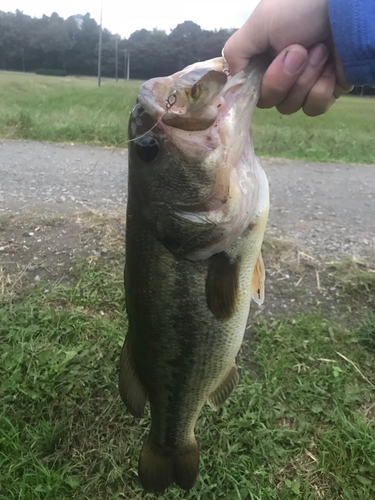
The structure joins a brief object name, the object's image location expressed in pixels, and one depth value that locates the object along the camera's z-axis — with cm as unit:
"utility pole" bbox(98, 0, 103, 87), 2126
